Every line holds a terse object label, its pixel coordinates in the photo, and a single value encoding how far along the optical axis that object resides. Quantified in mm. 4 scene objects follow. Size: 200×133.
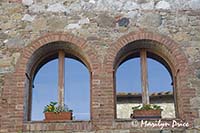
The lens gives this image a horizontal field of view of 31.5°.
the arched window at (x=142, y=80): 7258
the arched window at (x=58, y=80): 7262
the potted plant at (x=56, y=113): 6914
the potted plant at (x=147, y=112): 6938
